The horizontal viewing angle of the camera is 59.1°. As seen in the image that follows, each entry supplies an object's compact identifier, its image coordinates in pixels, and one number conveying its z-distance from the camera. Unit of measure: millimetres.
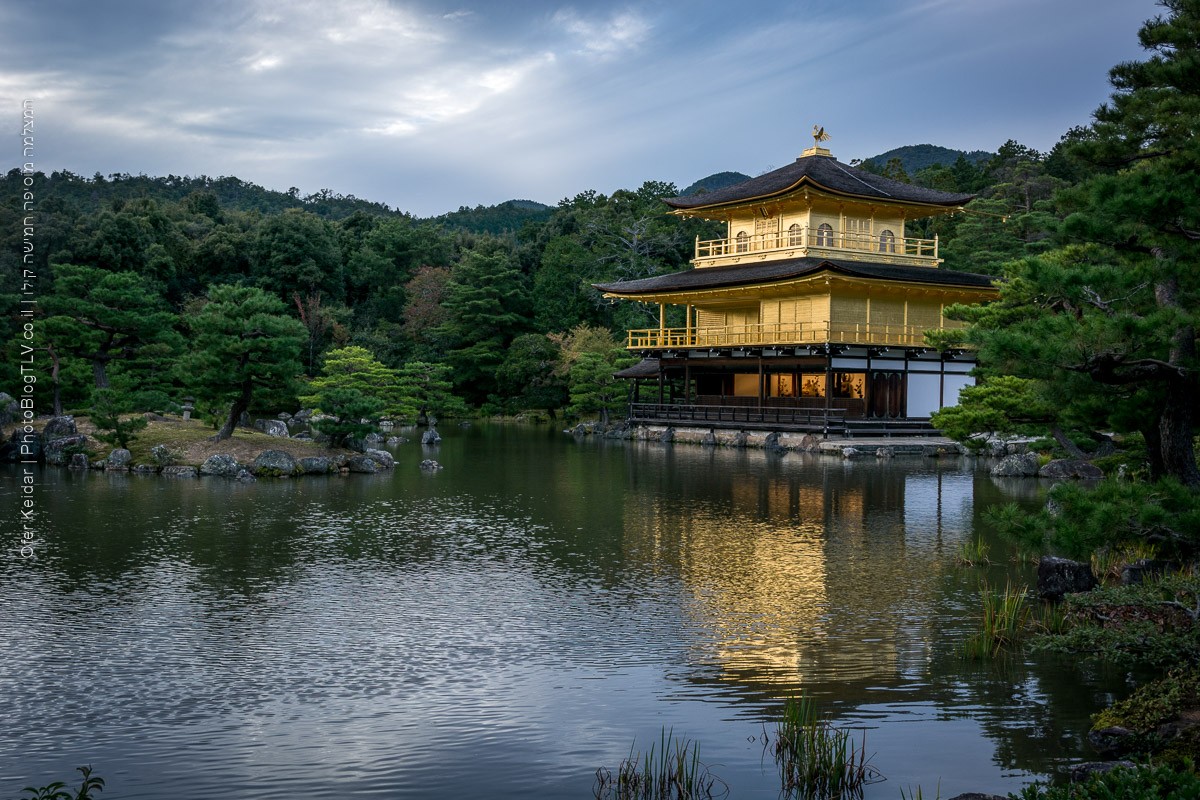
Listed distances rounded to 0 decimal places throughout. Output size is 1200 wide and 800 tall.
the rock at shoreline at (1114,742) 7113
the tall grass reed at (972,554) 13962
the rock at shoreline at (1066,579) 11352
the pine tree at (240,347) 24031
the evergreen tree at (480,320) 53094
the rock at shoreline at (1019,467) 25797
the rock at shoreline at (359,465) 25484
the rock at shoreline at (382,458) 26781
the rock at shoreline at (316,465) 24484
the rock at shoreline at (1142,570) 11015
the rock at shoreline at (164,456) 24406
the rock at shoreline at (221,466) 23750
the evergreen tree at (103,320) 28406
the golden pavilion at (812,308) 35219
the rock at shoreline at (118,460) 24484
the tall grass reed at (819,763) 6828
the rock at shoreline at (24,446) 25641
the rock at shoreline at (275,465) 23938
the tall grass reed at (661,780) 6730
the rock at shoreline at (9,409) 26297
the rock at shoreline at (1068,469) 24625
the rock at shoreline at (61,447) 25312
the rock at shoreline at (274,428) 31580
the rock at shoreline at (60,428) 26312
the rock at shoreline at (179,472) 23875
